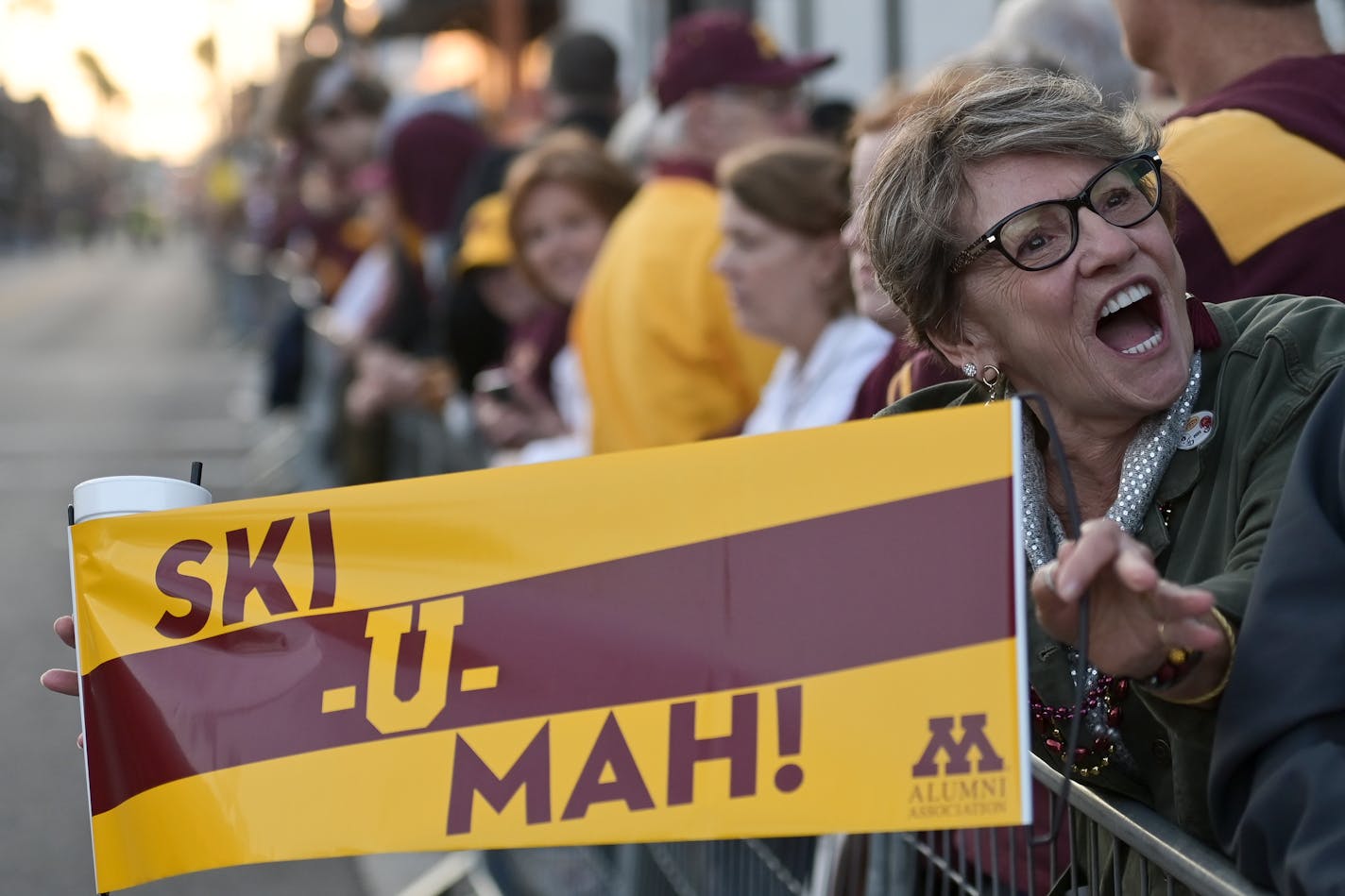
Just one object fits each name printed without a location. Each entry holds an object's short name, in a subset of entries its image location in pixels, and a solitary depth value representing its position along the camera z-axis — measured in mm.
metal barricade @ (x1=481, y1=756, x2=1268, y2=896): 2701
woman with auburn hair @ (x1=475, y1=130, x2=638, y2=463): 4925
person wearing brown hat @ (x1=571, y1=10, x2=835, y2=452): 4174
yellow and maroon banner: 2706
